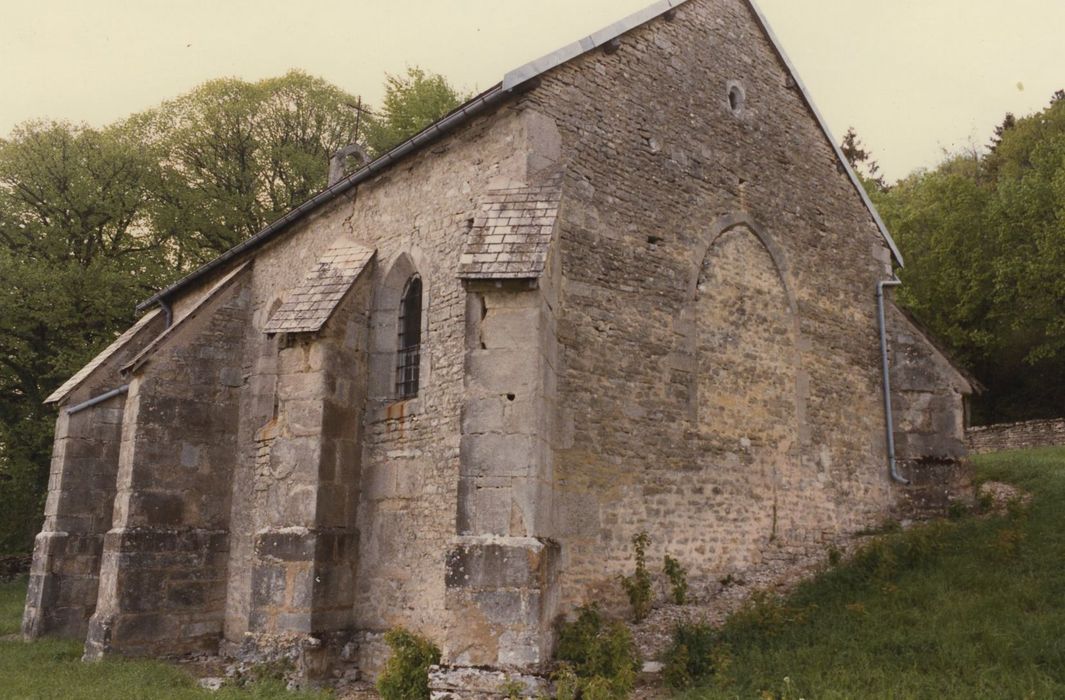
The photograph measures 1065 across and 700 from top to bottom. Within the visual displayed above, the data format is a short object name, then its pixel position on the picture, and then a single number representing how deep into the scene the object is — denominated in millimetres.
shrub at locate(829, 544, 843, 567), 11297
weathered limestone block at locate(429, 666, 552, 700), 7758
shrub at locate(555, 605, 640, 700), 7691
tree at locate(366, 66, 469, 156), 25922
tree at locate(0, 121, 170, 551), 22125
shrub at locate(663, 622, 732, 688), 8305
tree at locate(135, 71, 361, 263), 24484
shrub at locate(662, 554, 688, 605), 10117
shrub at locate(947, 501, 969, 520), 12773
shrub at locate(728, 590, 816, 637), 9297
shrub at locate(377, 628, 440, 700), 8289
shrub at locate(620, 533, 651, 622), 9633
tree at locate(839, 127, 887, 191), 39594
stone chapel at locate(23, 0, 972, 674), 8805
